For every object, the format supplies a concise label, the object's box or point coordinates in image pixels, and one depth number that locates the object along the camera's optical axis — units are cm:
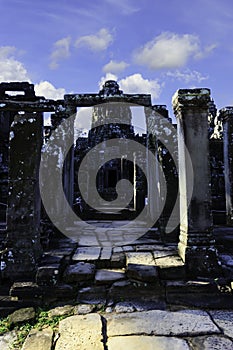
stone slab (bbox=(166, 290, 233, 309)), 266
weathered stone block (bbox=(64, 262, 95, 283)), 306
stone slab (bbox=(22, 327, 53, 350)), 202
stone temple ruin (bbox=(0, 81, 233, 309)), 309
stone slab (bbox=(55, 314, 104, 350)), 200
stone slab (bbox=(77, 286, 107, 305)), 278
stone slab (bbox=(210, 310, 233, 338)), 218
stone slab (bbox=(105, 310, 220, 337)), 217
